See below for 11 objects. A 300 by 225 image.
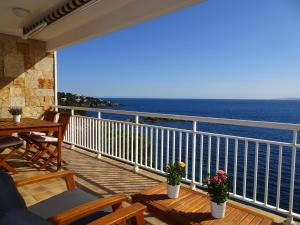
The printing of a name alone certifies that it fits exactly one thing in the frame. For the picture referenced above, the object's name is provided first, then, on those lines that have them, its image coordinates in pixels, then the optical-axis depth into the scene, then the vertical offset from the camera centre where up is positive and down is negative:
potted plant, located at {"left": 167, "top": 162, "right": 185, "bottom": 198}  2.67 -0.84
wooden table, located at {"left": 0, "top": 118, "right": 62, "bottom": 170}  3.65 -0.43
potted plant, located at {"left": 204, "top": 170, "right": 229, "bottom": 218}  2.29 -0.88
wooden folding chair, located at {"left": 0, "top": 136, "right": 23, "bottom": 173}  3.68 -0.70
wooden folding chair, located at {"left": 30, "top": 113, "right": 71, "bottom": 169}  4.14 -0.72
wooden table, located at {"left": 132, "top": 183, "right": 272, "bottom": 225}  2.28 -1.09
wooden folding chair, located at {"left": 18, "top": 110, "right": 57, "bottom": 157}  4.51 -0.66
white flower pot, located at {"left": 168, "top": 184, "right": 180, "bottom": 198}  2.67 -0.98
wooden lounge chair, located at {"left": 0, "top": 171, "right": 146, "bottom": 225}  1.25 -0.67
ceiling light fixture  4.33 +1.58
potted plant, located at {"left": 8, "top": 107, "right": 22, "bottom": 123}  4.23 -0.26
